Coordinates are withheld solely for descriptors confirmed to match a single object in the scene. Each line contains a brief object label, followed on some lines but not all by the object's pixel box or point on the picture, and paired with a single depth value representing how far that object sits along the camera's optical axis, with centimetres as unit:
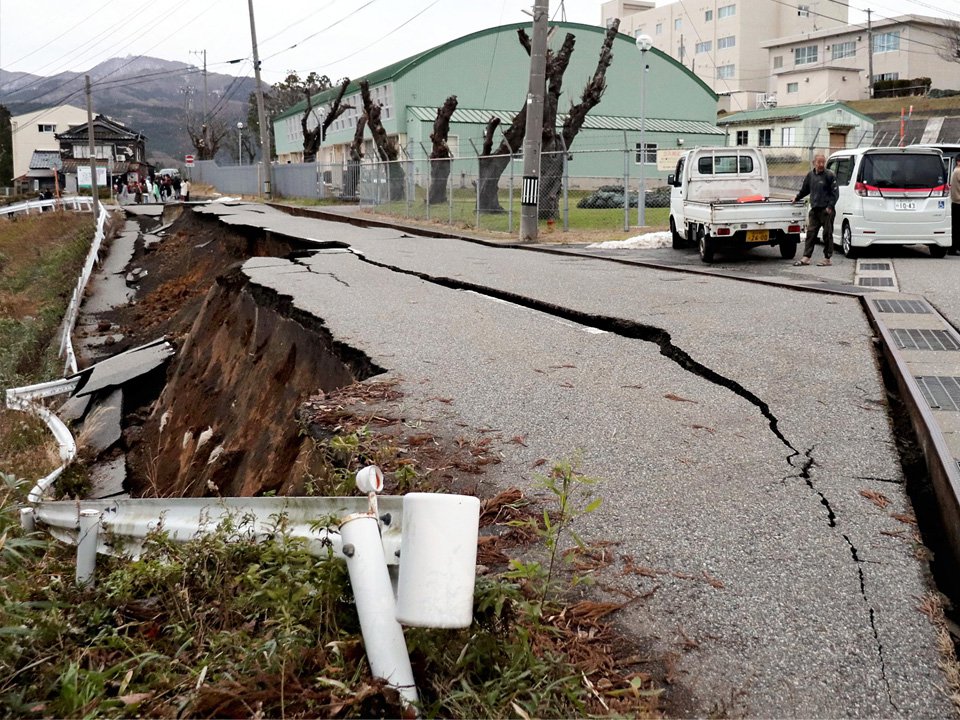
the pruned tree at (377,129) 4405
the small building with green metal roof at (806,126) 5000
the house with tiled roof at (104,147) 8588
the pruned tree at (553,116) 2778
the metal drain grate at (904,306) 1041
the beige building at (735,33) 7900
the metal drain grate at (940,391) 627
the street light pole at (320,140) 4432
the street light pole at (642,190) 2422
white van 1616
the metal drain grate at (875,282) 1284
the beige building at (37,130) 10506
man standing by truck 1524
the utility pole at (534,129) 2031
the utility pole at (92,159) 4150
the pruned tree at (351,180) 4078
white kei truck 1588
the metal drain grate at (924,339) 831
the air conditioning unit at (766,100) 6418
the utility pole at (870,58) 6700
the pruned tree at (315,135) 5584
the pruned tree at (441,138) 3306
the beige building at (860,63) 6769
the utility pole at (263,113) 4647
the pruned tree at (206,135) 8950
